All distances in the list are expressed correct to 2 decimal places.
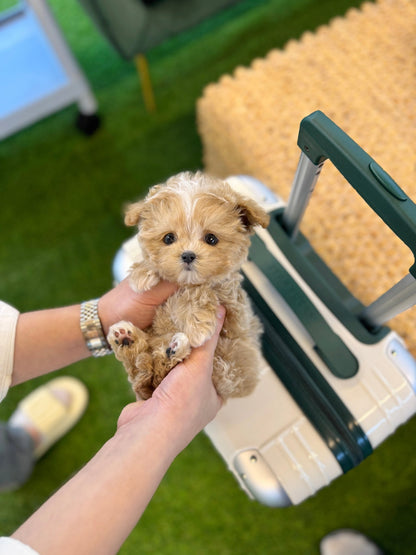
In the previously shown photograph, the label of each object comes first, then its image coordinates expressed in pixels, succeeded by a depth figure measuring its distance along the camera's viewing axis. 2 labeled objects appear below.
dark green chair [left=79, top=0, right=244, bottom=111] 1.56
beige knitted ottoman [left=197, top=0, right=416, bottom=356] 1.12
